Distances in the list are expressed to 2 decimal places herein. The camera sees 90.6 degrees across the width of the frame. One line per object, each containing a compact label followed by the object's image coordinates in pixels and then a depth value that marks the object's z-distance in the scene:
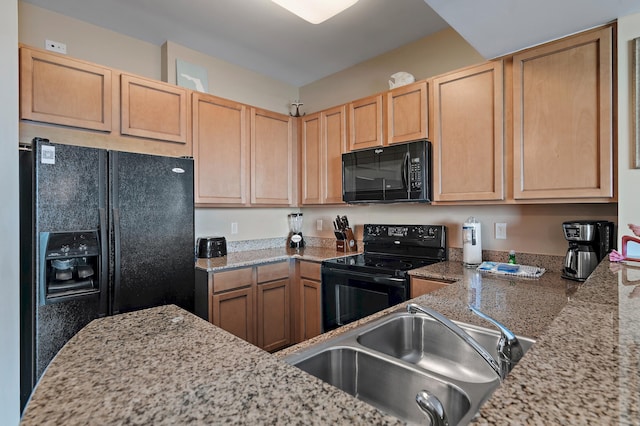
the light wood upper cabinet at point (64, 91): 1.83
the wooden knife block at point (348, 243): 3.02
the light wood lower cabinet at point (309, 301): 2.62
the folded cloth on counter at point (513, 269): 1.82
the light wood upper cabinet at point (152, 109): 2.19
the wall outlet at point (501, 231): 2.22
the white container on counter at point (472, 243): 2.14
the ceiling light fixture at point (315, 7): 1.61
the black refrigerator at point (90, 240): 1.63
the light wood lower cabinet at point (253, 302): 2.34
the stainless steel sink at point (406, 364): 0.81
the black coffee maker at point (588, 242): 1.64
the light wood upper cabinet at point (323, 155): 2.88
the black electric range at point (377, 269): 2.14
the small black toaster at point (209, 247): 2.72
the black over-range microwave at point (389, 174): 2.28
